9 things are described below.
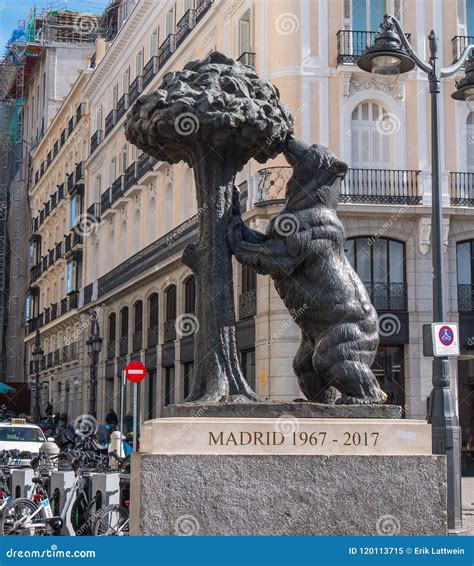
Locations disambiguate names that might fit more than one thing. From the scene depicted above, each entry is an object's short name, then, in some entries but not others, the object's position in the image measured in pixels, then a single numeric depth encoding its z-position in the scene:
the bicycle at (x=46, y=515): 11.42
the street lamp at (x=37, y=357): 41.42
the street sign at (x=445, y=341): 13.29
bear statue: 7.11
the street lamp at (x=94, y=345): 30.16
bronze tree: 7.04
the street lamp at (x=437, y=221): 12.69
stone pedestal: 6.43
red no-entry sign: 23.38
